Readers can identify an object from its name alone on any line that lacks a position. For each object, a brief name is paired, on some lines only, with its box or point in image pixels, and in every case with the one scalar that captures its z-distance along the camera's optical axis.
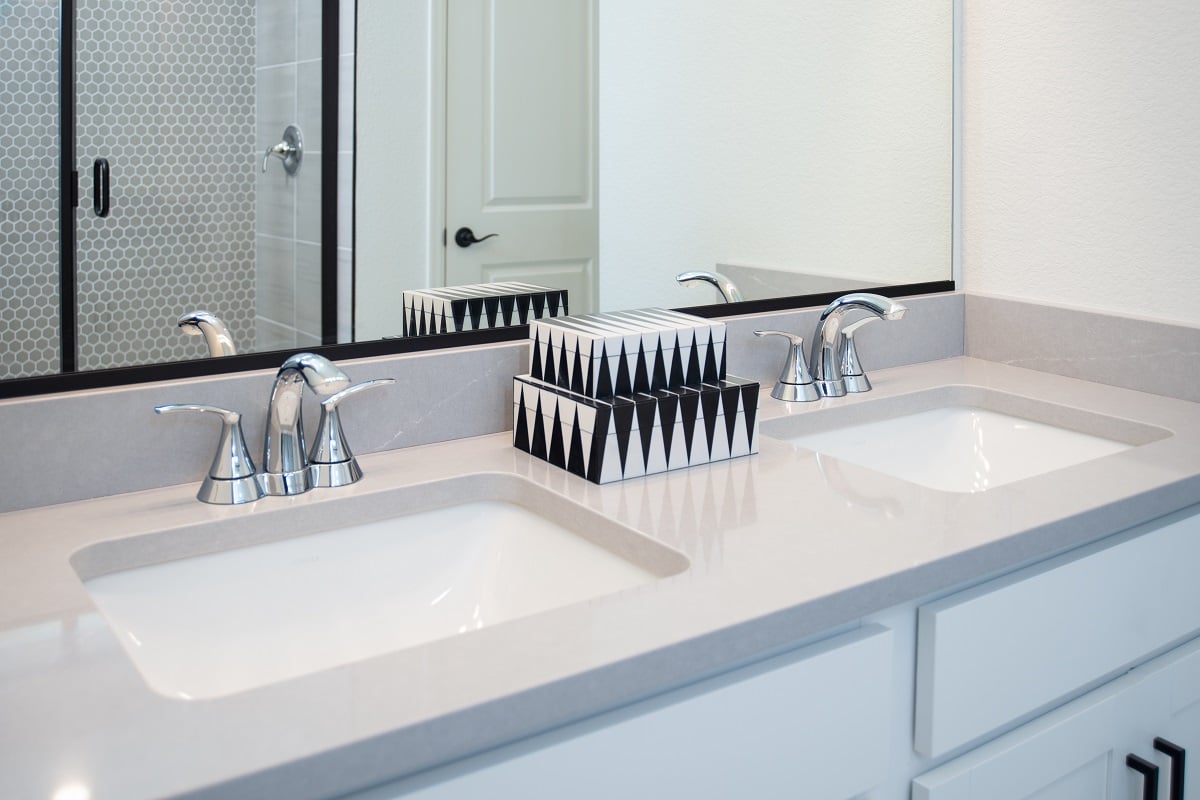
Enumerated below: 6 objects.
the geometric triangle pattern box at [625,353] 1.20
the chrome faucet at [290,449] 1.06
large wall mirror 1.09
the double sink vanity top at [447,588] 0.69
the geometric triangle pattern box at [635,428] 1.18
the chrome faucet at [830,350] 1.55
